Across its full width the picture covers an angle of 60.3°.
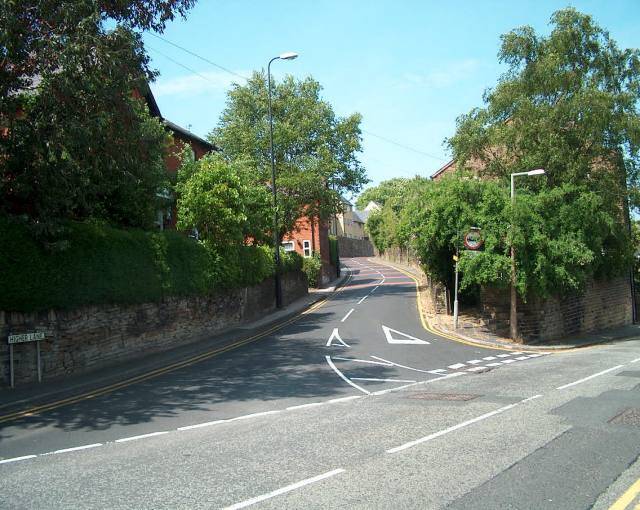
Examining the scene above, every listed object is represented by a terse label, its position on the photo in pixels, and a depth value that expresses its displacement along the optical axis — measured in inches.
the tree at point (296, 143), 1425.9
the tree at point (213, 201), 827.4
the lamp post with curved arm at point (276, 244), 1083.3
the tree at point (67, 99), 449.4
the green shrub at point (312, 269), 1674.5
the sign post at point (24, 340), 492.4
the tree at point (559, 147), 870.4
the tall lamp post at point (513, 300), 869.2
